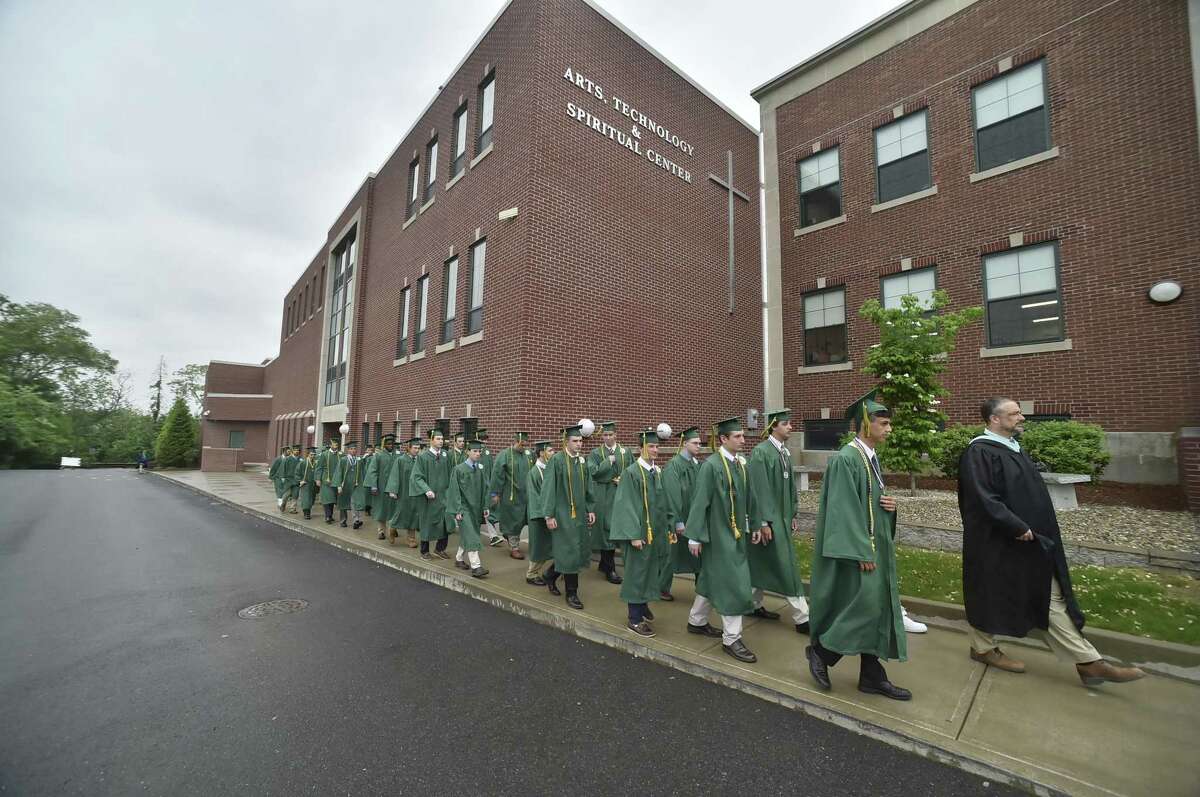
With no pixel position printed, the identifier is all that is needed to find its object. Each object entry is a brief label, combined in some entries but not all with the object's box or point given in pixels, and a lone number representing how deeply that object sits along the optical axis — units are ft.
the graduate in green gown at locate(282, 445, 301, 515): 50.14
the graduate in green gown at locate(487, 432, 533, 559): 29.72
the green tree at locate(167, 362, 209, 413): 251.39
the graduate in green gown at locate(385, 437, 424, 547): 32.73
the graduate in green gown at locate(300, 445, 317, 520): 45.75
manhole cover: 20.63
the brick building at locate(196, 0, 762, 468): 36.91
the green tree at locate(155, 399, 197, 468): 151.02
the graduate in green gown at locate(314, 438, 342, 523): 42.80
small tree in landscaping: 29.27
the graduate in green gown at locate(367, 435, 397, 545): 35.37
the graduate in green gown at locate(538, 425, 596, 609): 20.95
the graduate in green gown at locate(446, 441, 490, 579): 25.41
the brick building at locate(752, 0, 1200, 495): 32.24
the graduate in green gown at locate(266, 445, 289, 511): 51.66
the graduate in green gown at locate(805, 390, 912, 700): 12.49
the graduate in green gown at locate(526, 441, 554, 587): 22.35
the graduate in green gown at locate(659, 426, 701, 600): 18.57
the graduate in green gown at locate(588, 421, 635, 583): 25.38
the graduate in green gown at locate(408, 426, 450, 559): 29.60
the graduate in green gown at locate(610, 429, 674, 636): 17.63
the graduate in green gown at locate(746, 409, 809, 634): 17.11
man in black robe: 13.20
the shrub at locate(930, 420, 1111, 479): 26.55
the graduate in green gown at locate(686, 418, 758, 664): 15.53
